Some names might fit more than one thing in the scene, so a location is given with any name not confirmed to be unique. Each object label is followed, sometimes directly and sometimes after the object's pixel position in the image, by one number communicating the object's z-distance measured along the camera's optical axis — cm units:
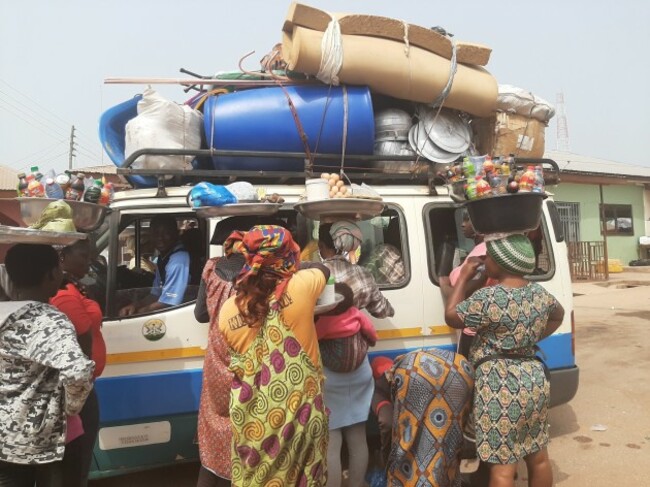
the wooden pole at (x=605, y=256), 1642
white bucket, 318
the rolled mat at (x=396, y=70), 382
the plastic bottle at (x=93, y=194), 339
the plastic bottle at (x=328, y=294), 251
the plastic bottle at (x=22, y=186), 342
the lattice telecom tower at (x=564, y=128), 4458
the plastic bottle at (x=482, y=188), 310
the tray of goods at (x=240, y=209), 309
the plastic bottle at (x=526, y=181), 307
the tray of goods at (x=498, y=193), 289
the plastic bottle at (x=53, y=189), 335
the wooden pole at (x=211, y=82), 402
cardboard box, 435
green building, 1761
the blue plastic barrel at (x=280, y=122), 386
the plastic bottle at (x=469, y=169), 323
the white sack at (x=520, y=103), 433
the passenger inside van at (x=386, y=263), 381
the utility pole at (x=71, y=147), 3225
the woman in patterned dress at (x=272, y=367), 230
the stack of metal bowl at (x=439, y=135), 411
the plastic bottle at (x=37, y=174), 348
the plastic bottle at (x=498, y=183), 309
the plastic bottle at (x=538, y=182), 310
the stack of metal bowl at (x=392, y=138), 414
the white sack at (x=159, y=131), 370
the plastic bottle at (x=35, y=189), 336
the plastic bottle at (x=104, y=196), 345
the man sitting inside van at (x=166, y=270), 341
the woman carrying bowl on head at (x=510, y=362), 268
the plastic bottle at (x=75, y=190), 341
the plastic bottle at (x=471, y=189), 315
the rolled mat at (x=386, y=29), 387
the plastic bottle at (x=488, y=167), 319
